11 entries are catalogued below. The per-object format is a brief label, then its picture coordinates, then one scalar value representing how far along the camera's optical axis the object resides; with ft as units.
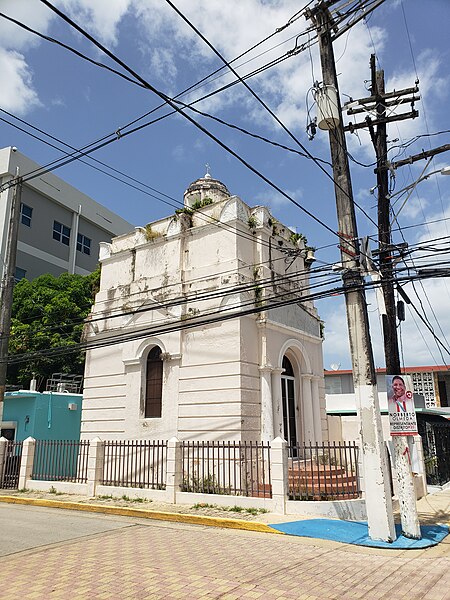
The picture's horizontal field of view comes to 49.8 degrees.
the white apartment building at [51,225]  107.14
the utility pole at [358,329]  28.02
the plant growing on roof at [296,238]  56.36
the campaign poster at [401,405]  29.63
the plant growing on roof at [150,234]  52.90
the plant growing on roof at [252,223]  49.19
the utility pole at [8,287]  50.85
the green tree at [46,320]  82.89
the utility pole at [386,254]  29.58
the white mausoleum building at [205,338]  43.24
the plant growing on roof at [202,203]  52.44
